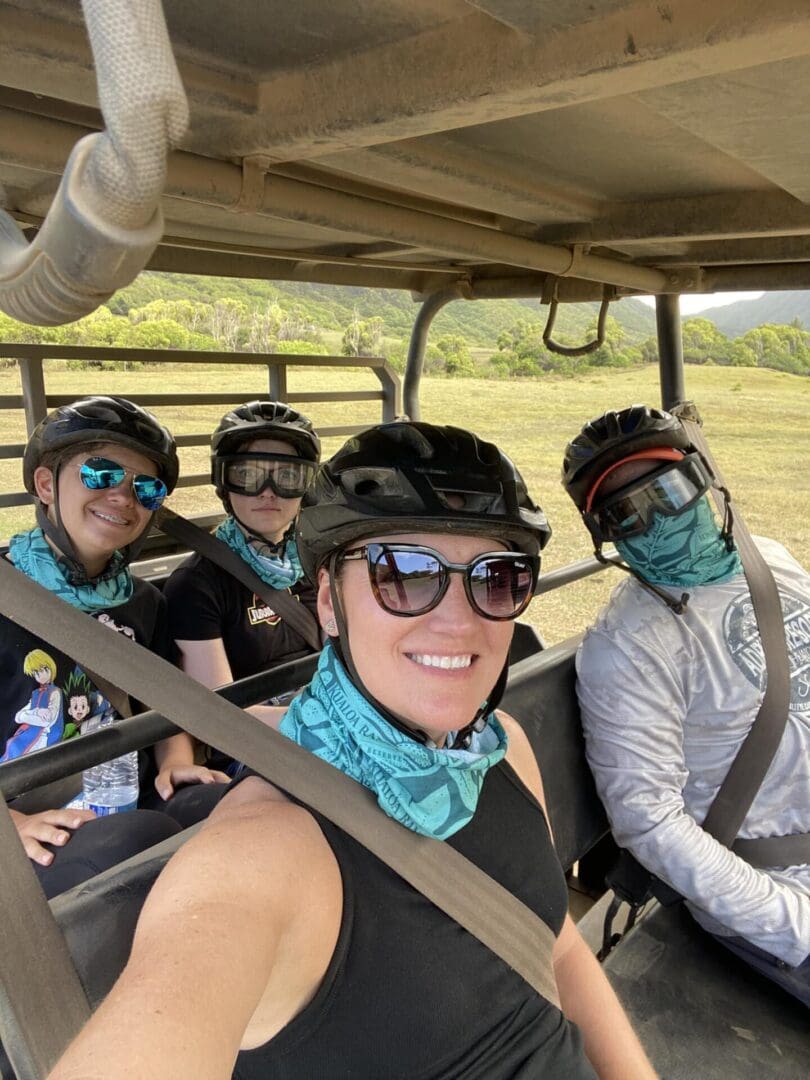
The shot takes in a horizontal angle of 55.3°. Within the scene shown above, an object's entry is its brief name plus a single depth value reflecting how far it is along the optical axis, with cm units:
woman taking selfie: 84
